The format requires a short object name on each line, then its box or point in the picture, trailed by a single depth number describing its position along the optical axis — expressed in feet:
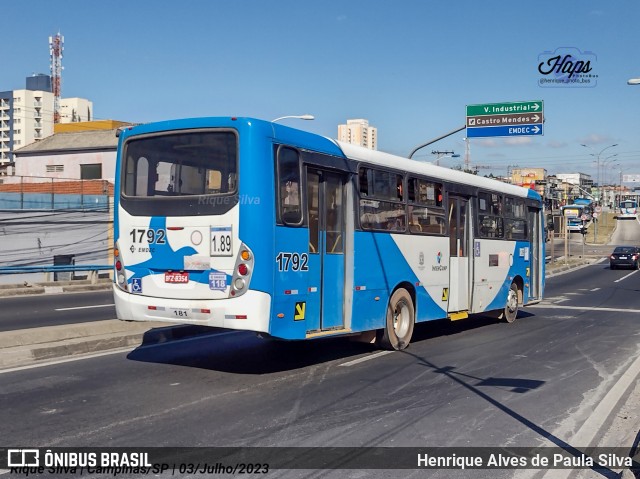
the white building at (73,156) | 175.63
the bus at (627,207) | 476.13
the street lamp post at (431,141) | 94.98
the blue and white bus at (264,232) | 29.35
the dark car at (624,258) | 157.48
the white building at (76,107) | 482.28
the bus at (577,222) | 303.68
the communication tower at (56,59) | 392.68
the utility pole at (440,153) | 176.78
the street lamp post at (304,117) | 120.98
